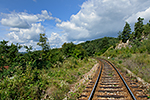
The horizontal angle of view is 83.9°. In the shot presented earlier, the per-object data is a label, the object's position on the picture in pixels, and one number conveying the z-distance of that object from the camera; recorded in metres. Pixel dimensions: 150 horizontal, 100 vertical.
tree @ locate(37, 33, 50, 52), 9.05
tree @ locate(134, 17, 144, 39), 42.14
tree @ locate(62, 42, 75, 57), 13.83
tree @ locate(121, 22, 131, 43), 48.43
